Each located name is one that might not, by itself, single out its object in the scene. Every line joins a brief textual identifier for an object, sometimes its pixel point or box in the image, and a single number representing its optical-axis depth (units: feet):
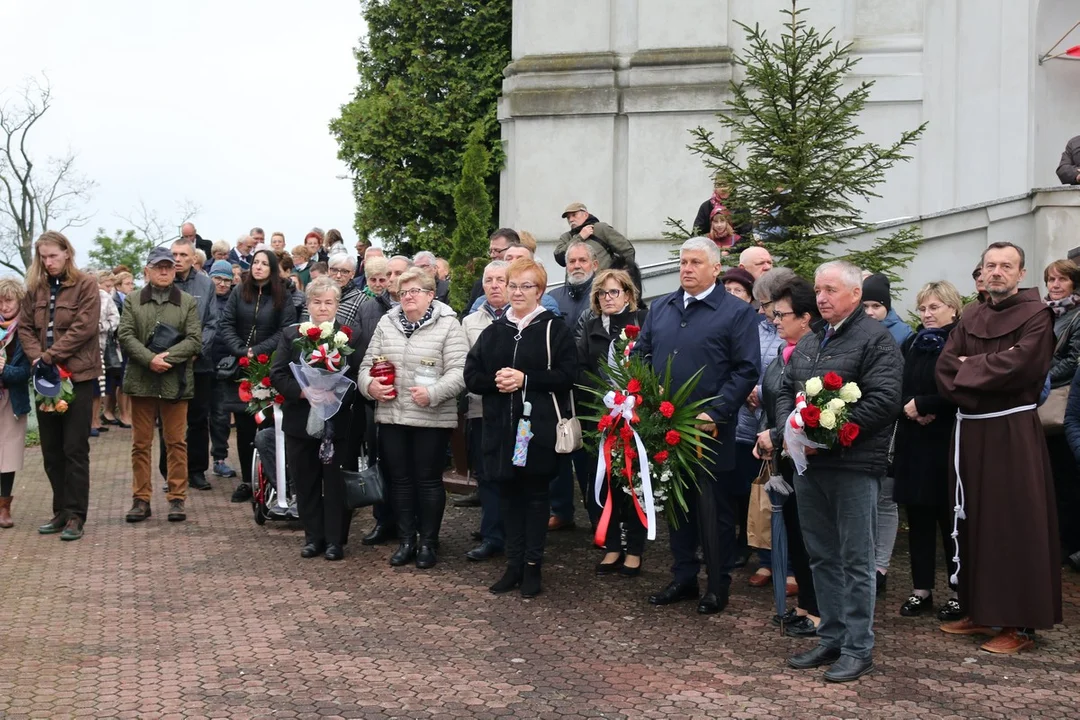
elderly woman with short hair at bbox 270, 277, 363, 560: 31.14
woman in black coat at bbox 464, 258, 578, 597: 27.30
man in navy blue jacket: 25.88
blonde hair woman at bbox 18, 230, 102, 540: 33.71
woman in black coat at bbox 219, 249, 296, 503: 38.32
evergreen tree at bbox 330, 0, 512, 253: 71.97
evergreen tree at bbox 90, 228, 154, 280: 103.65
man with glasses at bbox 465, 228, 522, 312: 36.19
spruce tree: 34.78
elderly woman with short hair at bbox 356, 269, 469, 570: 29.86
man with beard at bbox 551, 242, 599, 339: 33.01
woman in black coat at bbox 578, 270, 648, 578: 29.45
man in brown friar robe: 22.63
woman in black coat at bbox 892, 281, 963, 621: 25.08
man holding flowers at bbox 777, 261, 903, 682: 21.11
